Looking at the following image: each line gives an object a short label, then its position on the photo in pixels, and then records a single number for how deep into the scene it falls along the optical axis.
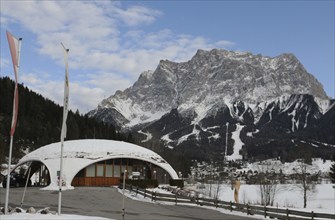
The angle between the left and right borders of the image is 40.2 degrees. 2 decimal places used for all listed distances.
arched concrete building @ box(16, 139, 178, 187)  49.03
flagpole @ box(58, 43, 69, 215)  19.47
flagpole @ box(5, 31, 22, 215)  18.80
